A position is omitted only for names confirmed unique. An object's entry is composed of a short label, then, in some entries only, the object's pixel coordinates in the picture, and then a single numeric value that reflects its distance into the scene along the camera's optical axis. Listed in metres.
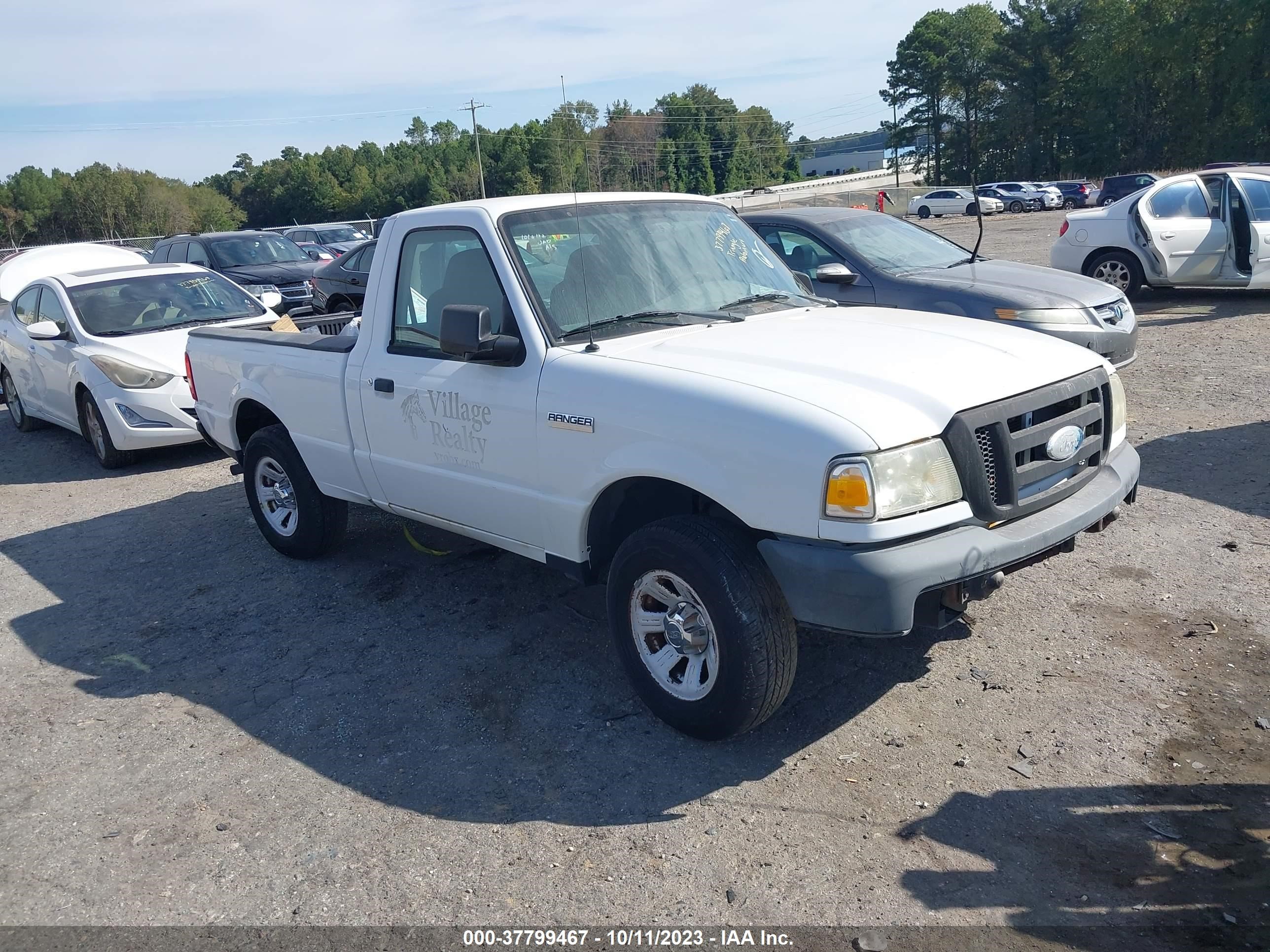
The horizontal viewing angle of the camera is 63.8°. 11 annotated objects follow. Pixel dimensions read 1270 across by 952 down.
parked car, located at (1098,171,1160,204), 32.72
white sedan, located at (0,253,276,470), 8.78
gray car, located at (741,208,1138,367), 7.99
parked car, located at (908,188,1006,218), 47.58
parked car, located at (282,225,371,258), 28.72
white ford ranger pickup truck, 3.38
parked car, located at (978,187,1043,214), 45.28
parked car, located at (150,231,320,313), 15.99
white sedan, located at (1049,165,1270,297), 12.13
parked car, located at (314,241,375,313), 14.62
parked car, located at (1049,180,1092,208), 46.25
